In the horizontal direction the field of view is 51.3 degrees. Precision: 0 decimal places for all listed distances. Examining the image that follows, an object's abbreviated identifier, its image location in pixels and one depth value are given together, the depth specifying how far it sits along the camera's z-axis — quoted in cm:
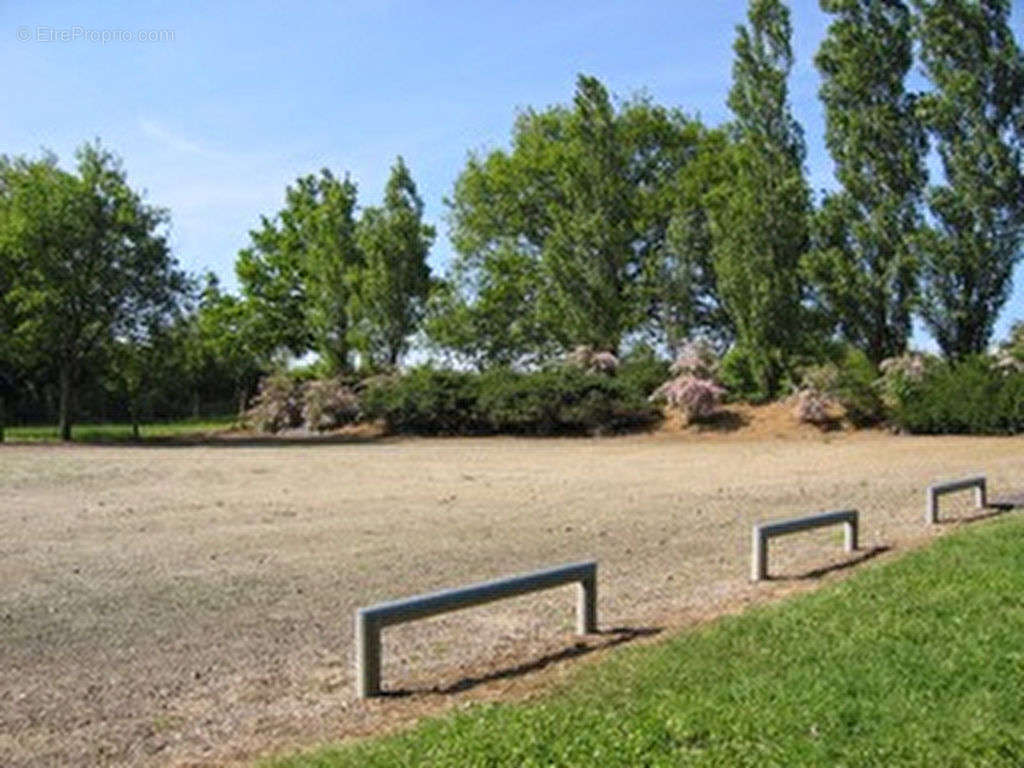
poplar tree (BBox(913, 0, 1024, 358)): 2798
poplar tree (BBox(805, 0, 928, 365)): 2911
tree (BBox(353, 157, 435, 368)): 4153
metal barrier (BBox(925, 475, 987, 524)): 1101
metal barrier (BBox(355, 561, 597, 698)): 556
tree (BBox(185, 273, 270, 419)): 5550
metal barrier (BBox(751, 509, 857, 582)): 842
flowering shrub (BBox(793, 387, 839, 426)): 2791
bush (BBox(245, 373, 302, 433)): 3925
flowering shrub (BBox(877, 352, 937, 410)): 2662
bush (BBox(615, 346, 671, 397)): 3222
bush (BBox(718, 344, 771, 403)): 3238
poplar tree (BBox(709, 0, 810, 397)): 3053
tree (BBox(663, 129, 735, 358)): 3747
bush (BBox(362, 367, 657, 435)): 3141
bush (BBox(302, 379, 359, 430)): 3750
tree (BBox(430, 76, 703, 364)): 3622
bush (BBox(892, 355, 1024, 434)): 2445
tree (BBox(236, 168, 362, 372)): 4609
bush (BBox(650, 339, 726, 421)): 3020
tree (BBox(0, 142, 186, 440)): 3425
